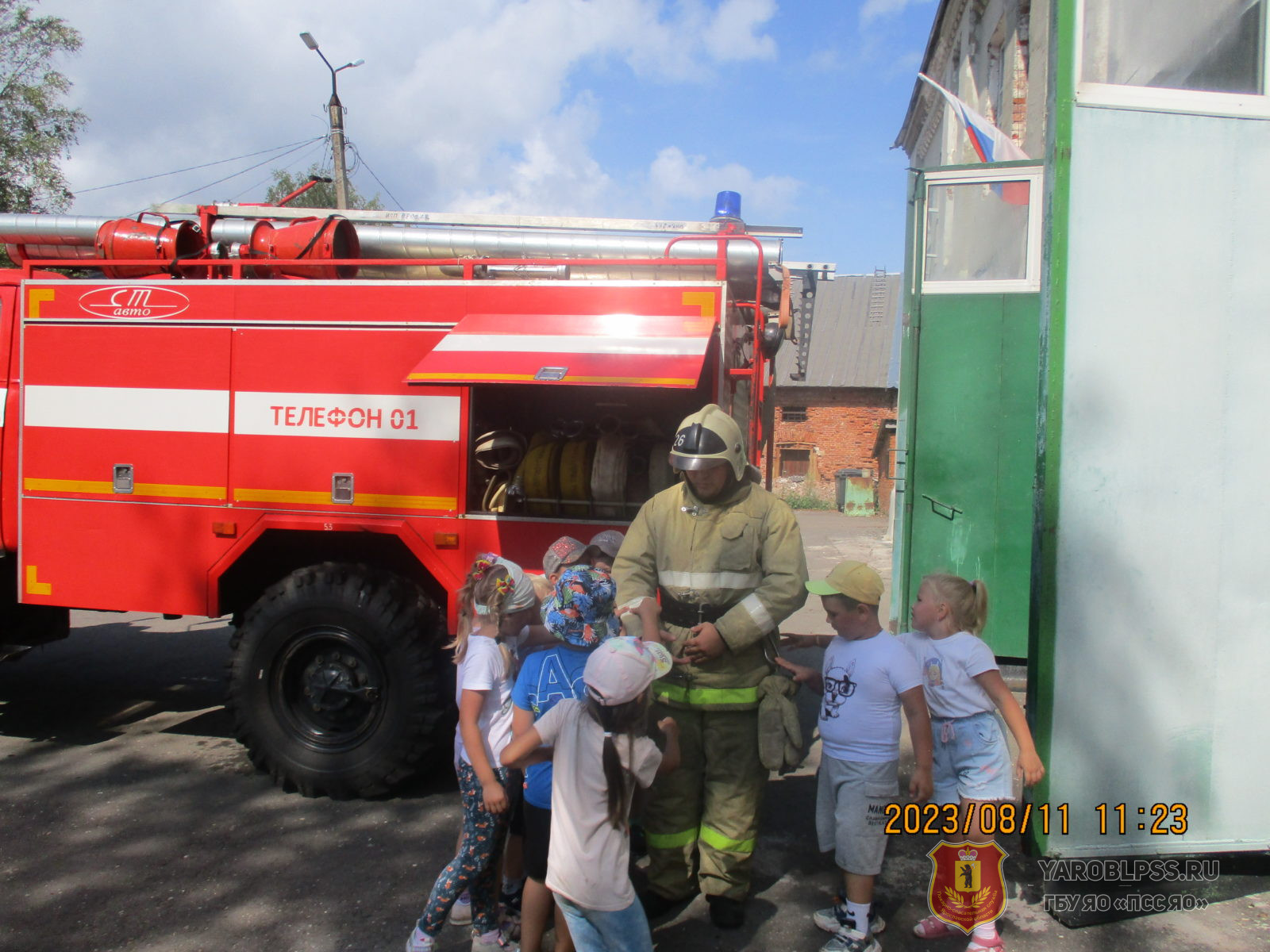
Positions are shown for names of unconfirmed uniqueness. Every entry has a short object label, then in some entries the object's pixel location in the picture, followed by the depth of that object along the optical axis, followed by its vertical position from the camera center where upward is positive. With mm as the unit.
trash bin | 22658 -416
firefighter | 3348 -684
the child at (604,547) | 3904 -366
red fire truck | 4289 +102
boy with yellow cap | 3102 -897
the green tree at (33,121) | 17656 +6554
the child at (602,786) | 2510 -912
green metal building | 3307 +95
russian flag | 8016 +2978
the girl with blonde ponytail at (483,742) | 3006 -964
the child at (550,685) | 2805 -697
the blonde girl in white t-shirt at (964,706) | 3150 -822
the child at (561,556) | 3598 -380
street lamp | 16391 +6084
